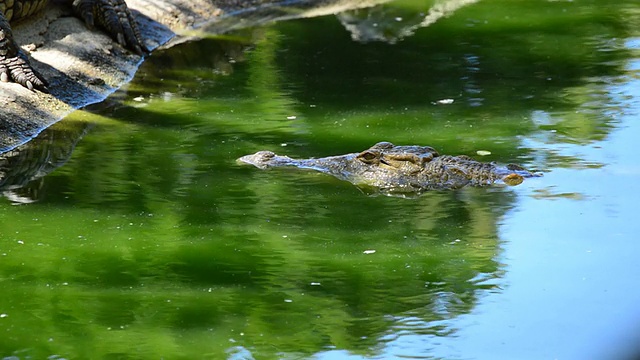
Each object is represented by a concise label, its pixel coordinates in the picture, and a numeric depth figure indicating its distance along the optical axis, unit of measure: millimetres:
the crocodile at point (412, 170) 14328
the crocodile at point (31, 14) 19406
